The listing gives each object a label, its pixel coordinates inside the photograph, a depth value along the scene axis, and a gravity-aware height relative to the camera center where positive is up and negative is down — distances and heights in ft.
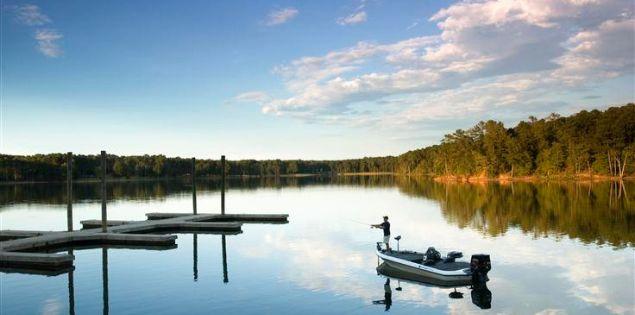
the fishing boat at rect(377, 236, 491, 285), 65.21 -13.82
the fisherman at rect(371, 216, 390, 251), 82.87 -10.60
